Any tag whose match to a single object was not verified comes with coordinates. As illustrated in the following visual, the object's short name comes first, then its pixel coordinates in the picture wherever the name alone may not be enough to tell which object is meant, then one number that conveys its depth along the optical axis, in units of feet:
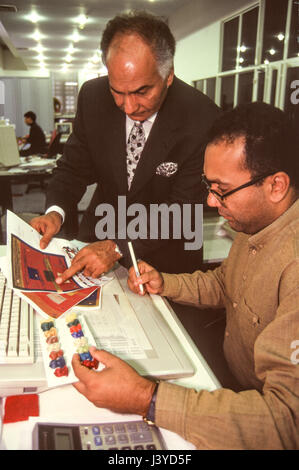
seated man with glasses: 2.16
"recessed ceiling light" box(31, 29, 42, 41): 29.30
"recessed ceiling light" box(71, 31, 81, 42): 29.23
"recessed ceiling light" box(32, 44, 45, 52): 35.65
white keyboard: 2.44
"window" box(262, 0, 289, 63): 15.29
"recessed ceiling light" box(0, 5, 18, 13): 20.85
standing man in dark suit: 3.93
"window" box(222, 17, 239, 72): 19.62
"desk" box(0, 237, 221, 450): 2.08
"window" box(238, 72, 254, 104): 18.13
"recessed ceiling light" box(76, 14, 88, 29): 24.17
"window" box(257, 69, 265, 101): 16.71
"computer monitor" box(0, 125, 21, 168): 11.84
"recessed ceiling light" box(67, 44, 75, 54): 35.17
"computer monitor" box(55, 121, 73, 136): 33.12
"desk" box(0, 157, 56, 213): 11.29
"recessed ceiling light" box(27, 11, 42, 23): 23.98
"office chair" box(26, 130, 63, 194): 20.10
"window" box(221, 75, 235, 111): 20.48
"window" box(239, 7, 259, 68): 17.53
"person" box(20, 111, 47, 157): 21.49
